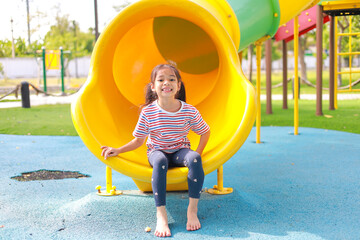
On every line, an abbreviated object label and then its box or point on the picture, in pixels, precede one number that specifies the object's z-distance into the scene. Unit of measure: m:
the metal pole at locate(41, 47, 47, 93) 16.55
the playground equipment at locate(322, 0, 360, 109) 7.06
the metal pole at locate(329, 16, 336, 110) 8.41
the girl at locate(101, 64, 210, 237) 2.63
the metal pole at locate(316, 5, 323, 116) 7.60
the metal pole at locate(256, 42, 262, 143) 4.83
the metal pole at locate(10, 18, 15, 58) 24.90
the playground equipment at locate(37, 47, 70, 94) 17.34
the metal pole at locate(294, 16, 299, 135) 5.38
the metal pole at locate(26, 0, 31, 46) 25.77
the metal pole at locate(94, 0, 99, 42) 12.71
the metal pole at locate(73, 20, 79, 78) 33.48
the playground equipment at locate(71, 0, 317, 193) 2.58
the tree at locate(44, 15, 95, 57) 28.90
